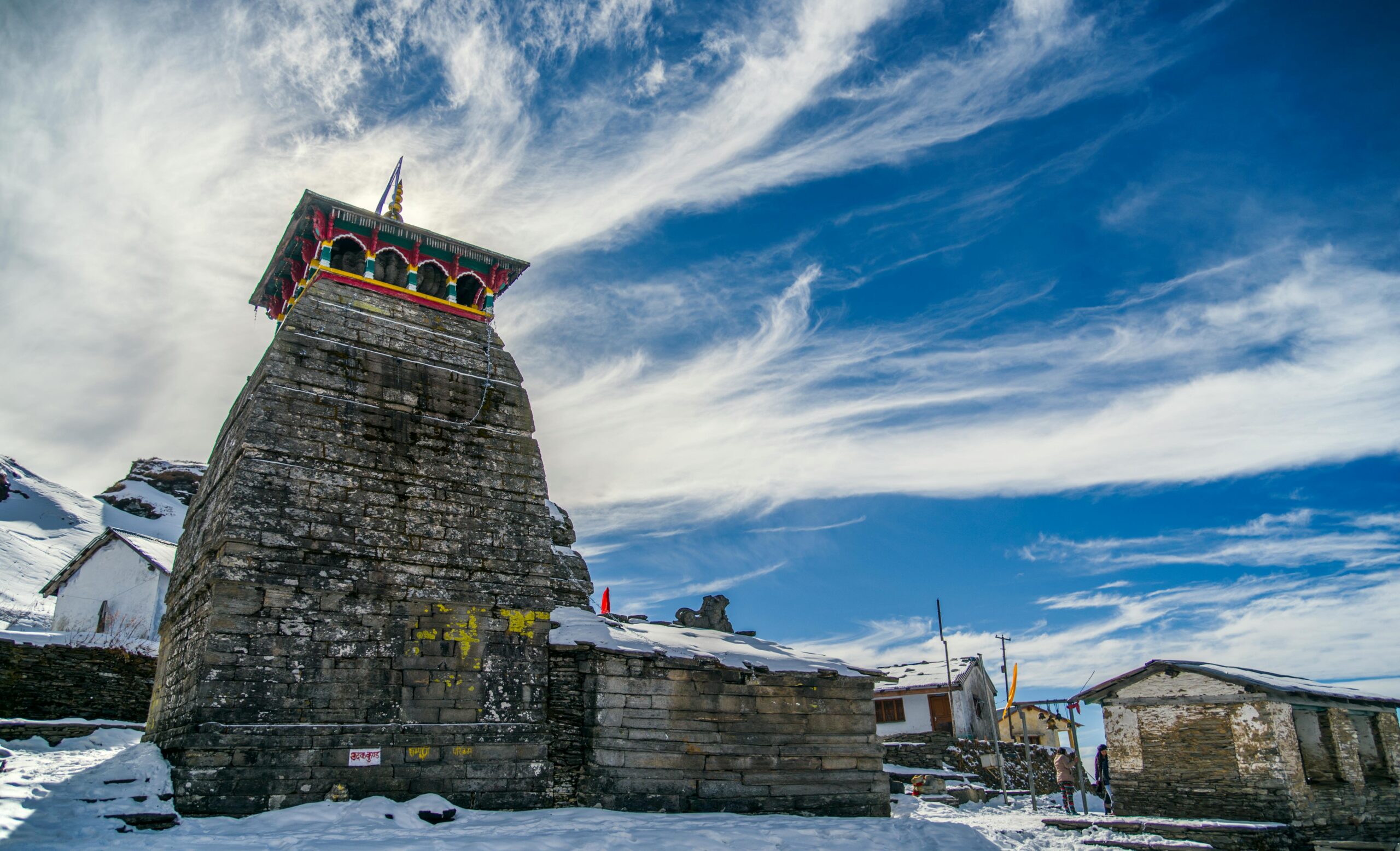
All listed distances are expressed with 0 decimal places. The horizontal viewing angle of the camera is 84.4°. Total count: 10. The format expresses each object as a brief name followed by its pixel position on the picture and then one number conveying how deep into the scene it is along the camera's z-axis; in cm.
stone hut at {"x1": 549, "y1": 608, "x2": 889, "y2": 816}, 1116
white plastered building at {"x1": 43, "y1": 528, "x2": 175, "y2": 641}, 3016
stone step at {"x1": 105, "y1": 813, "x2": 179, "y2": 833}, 790
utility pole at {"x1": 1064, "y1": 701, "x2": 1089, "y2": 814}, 2112
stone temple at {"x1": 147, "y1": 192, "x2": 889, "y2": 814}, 941
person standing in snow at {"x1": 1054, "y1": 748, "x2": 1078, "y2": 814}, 2066
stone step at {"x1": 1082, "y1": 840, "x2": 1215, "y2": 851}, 1502
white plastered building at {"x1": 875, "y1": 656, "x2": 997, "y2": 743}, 3353
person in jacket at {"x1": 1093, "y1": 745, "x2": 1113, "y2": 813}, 2119
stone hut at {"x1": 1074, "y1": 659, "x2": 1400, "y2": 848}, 1753
